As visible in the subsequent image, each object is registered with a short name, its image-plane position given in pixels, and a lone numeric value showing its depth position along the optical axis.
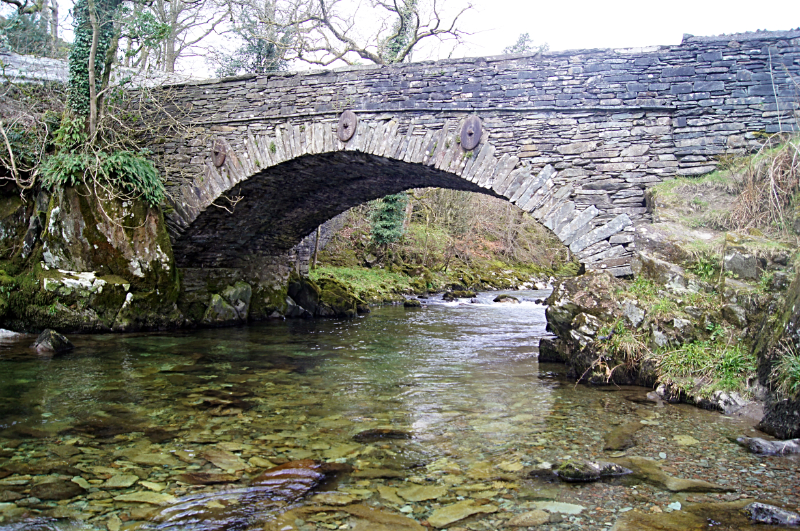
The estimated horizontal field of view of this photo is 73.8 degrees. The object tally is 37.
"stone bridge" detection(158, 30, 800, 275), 7.17
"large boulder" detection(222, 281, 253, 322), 11.96
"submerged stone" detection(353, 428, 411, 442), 4.11
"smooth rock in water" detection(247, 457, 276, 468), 3.52
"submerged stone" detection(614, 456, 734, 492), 3.14
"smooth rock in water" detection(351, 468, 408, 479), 3.36
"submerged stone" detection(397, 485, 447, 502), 3.05
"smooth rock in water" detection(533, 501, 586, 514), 2.87
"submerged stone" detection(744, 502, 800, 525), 2.64
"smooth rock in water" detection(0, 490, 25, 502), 2.88
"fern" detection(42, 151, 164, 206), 8.69
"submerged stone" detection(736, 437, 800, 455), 3.65
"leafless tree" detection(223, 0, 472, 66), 16.00
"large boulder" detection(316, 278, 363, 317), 13.80
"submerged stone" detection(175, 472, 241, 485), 3.21
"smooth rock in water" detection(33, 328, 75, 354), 7.23
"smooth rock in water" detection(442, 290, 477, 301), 17.14
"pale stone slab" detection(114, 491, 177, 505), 2.93
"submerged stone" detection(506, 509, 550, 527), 2.74
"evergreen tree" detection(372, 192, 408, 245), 19.56
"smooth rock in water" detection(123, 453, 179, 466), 3.49
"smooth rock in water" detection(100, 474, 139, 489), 3.12
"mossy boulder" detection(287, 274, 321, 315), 13.76
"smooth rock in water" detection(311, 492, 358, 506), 2.97
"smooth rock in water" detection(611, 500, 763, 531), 2.64
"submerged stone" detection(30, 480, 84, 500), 2.95
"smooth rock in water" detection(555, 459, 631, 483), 3.27
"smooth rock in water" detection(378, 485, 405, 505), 3.00
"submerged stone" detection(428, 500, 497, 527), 2.76
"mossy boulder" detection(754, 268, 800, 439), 4.07
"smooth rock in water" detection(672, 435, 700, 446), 3.98
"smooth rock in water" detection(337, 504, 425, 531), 2.68
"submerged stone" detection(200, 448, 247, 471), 3.48
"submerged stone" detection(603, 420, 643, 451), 3.95
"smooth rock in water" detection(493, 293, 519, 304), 16.67
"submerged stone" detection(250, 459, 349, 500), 3.12
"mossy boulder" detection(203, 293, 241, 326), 11.22
